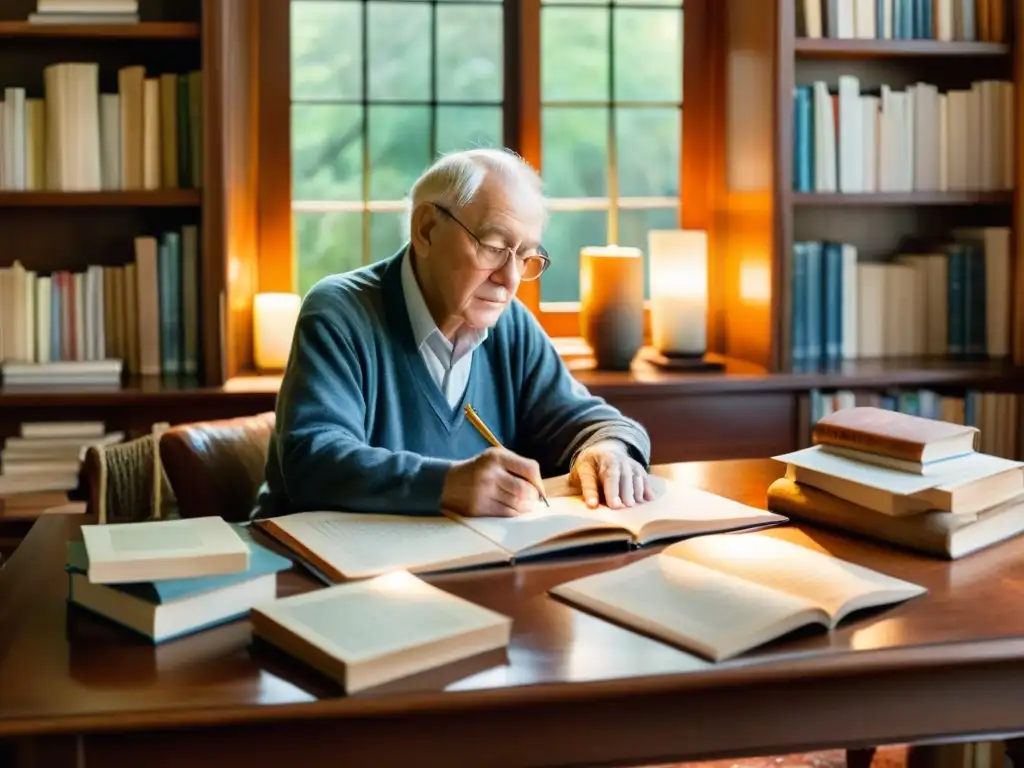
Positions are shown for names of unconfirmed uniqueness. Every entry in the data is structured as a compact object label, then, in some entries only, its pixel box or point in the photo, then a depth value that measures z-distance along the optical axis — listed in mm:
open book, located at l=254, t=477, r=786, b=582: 1682
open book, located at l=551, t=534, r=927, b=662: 1415
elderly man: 2115
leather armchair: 2291
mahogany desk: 1249
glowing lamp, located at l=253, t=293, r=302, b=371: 3424
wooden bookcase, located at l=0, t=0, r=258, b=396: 3236
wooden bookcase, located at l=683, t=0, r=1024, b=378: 3482
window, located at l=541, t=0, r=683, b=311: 3777
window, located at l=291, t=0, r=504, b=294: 3691
